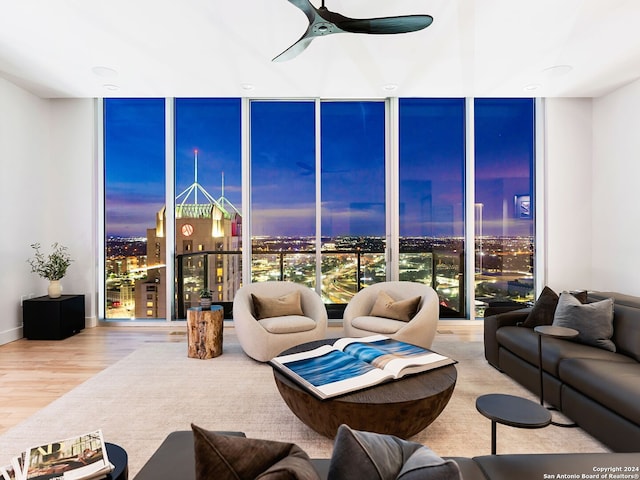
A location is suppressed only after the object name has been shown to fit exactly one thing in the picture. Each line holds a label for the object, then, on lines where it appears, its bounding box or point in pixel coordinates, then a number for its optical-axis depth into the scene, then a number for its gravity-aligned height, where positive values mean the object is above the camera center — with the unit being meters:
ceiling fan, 2.50 +1.41
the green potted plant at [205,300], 4.04 -0.67
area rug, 2.27 -1.22
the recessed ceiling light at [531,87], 4.65 +1.80
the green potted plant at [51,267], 4.82 -0.37
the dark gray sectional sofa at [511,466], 1.14 -0.71
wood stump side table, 3.91 -0.99
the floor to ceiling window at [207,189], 5.42 +0.67
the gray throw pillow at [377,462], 0.82 -0.52
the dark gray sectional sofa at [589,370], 2.09 -0.89
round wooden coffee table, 2.04 -0.93
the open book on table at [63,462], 1.19 -0.73
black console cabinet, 4.58 -0.97
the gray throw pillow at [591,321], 2.82 -0.65
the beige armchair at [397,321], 3.59 -0.82
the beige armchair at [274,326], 3.64 -0.87
